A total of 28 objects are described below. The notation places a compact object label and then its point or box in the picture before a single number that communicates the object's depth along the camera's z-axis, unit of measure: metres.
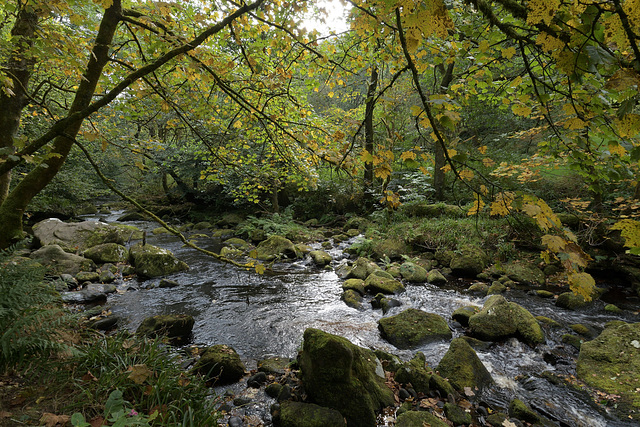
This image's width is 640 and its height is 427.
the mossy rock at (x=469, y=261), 8.16
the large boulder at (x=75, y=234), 9.27
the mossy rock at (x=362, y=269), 8.15
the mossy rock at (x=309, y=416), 2.99
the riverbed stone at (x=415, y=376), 3.79
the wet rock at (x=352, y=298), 6.62
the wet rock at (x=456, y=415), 3.28
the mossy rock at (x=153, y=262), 7.97
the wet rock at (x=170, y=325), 4.84
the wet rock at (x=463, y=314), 5.72
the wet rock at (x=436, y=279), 7.84
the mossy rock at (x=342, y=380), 3.24
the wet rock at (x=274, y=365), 4.23
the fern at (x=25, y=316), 2.71
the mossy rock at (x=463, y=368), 3.94
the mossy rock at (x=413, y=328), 5.10
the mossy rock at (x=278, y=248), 10.28
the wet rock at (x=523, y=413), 3.40
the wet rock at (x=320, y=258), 9.60
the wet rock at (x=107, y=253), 8.66
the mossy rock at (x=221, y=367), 3.94
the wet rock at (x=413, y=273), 8.00
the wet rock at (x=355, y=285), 7.20
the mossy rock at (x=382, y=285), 7.22
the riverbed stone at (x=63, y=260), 7.43
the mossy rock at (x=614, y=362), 3.74
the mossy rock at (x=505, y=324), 5.07
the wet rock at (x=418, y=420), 3.01
